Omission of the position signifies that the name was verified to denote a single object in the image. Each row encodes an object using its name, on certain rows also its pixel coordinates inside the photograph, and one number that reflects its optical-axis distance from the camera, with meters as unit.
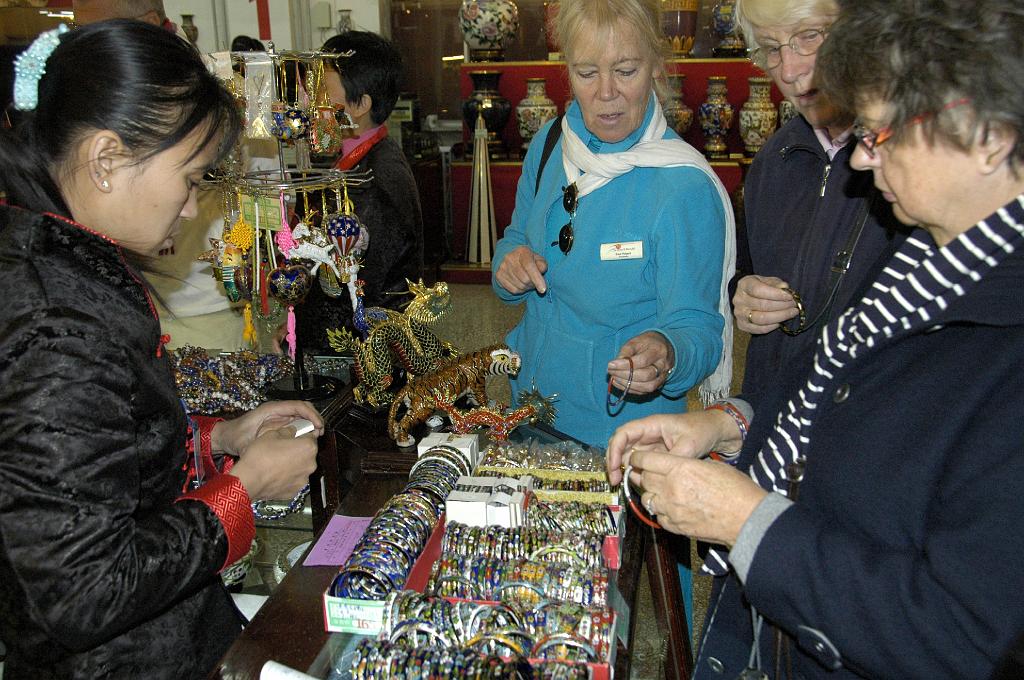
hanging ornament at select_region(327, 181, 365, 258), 2.06
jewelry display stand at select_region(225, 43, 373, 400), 1.99
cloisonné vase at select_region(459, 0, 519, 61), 5.91
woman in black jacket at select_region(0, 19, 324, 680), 0.95
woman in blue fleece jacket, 1.81
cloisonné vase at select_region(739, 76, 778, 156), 5.55
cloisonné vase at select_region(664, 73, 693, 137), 5.63
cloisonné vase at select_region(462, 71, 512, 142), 6.13
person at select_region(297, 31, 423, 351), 2.54
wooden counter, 1.15
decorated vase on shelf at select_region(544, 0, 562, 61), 5.95
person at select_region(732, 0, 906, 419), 1.46
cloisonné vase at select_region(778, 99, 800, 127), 5.41
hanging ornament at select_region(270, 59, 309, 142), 2.07
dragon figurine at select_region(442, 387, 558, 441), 1.81
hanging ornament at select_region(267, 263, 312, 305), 2.01
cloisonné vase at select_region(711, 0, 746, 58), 5.70
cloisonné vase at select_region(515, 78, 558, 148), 5.82
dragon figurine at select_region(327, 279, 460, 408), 2.05
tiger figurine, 1.90
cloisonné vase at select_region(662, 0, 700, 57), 5.62
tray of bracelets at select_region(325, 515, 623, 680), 1.04
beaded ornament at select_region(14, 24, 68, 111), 1.06
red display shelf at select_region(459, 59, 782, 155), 5.85
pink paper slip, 1.37
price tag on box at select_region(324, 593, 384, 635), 1.16
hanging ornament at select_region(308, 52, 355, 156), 2.26
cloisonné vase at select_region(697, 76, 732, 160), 5.66
